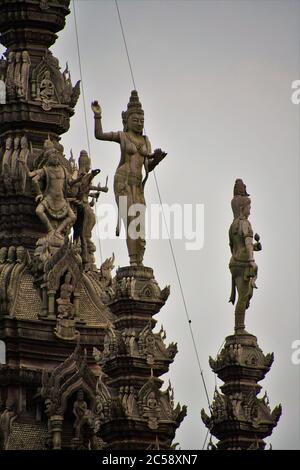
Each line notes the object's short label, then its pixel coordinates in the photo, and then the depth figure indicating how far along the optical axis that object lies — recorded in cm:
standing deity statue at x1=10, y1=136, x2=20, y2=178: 7556
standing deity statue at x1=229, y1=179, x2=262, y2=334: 6631
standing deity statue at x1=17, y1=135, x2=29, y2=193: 7544
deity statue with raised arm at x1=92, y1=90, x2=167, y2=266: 6544
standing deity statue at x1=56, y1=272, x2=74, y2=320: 7369
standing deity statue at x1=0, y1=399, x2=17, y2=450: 7144
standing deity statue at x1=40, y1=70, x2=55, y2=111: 7631
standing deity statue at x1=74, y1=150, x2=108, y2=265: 7569
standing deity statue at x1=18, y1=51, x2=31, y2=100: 7612
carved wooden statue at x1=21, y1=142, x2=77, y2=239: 7444
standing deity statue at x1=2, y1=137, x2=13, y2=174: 7569
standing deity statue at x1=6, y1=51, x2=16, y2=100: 7612
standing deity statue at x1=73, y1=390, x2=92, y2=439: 7119
